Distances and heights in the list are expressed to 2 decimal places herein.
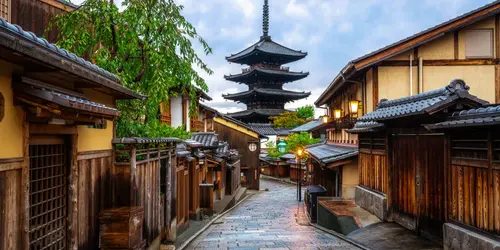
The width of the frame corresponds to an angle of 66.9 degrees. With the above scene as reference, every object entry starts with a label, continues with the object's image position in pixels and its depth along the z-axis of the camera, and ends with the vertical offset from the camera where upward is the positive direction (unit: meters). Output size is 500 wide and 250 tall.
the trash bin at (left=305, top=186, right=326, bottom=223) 18.02 -3.48
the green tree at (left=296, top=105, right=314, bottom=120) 70.55 +3.43
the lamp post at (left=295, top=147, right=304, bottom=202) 27.59 -1.84
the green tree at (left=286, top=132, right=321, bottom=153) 42.28 -1.16
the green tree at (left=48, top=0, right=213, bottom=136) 9.87 +2.39
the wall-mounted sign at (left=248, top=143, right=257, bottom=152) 39.55 -1.68
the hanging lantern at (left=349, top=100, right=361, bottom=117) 16.84 +1.06
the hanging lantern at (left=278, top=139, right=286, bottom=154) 40.06 -1.60
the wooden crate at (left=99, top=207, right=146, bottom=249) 7.51 -1.98
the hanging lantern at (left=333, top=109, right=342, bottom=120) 20.98 +0.93
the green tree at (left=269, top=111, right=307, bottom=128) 53.97 +1.47
